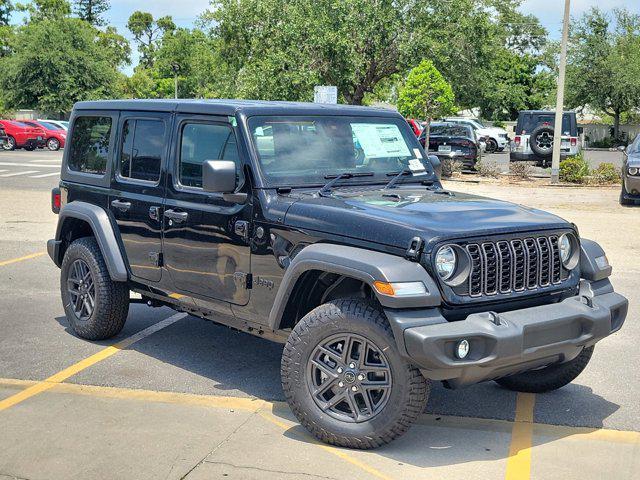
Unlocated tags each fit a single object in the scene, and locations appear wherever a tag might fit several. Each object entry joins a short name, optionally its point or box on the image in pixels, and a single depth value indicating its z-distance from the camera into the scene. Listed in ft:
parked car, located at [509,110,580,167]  88.38
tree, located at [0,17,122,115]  175.83
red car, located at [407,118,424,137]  108.37
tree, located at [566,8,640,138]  152.46
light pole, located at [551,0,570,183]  75.69
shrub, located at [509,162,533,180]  80.07
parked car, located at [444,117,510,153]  138.51
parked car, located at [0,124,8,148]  128.67
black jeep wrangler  14.87
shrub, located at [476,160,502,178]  82.49
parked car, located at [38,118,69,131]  136.85
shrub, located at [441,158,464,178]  81.56
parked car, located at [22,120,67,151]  132.57
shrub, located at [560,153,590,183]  76.28
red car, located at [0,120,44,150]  129.39
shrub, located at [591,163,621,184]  75.61
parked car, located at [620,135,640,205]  55.67
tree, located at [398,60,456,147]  80.38
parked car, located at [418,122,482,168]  84.99
